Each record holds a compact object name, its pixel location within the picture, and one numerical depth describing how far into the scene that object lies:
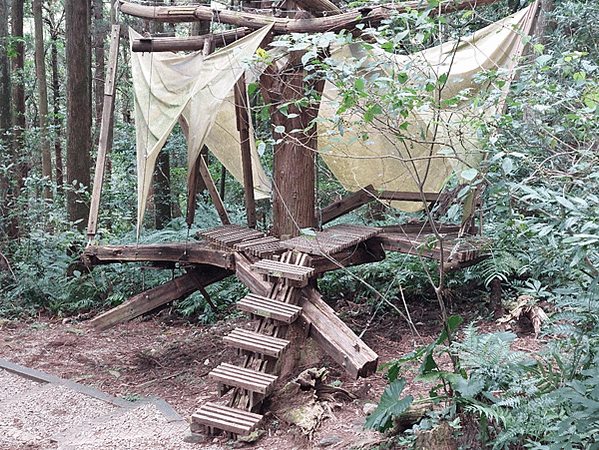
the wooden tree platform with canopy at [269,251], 4.60
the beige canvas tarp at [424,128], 5.59
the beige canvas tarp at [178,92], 5.83
